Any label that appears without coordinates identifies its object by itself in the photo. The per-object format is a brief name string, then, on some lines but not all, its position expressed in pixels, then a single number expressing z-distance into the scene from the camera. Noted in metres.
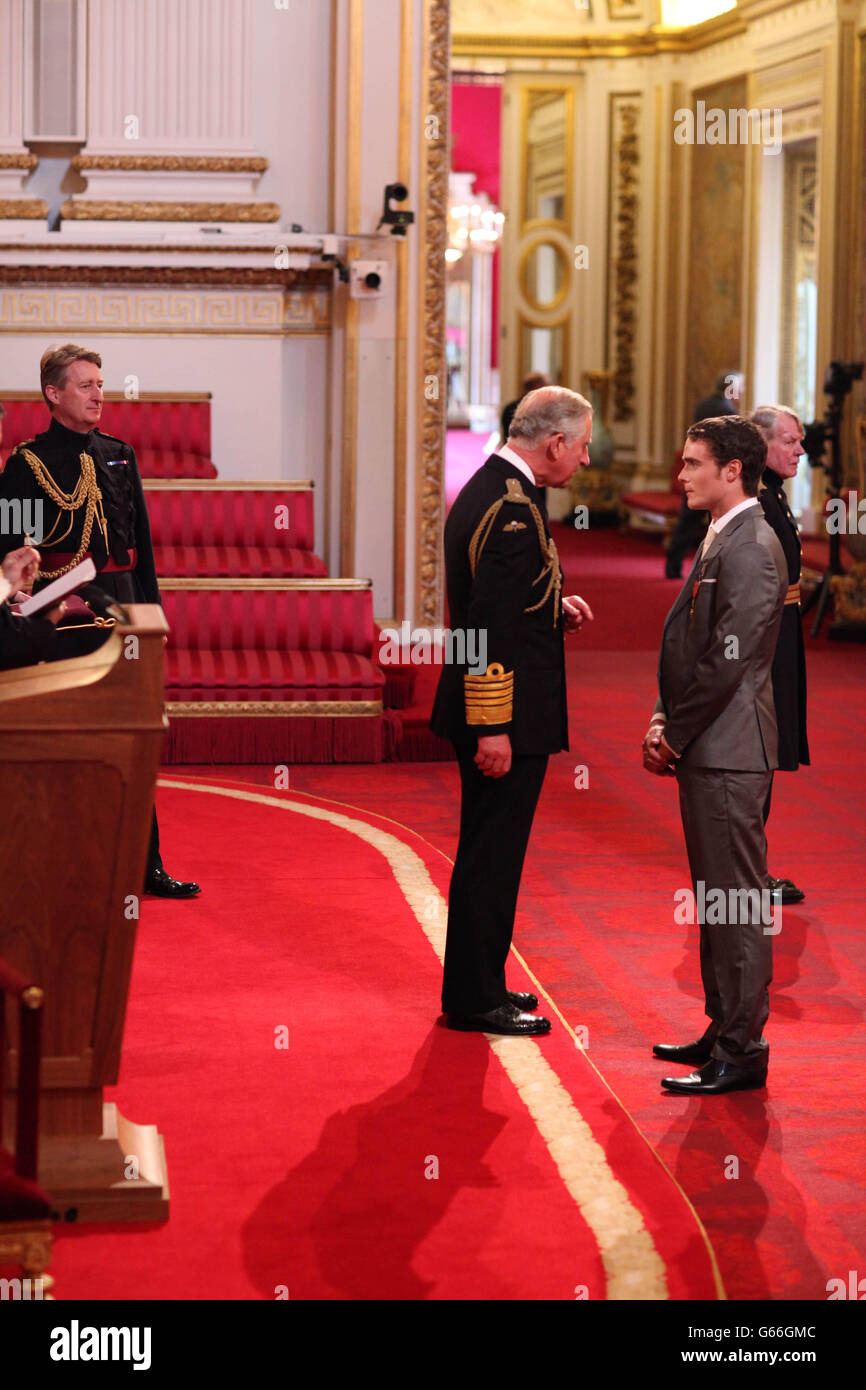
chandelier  27.31
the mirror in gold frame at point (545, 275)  17.41
